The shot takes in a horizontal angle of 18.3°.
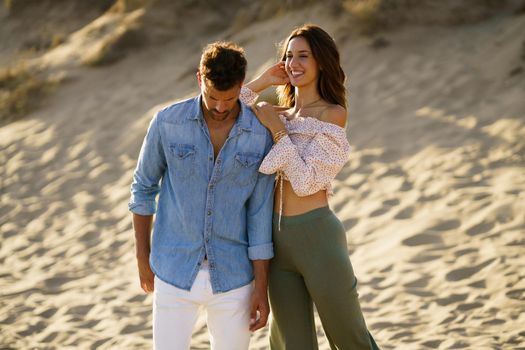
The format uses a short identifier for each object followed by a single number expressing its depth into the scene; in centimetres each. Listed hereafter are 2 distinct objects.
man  659
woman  692
